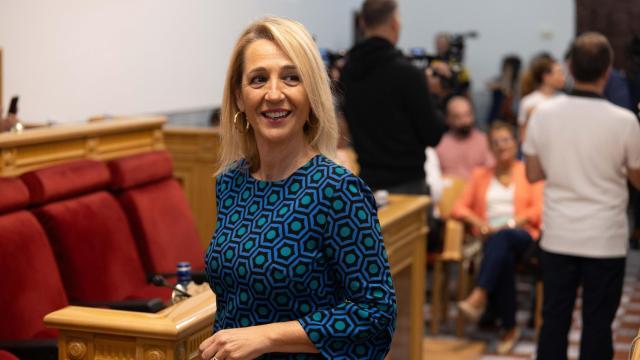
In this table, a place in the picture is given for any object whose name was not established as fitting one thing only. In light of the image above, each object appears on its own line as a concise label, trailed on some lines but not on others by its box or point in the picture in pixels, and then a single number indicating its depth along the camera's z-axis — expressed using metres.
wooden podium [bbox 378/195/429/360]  4.97
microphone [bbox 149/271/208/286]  4.23
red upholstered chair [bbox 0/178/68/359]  3.87
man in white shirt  4.17
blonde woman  1.99
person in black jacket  5.32
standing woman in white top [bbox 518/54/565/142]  7.79
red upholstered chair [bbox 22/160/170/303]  4.30
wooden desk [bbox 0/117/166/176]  4.32
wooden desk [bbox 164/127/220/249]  6.83
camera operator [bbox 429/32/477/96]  6.62
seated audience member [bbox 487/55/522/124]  10.90
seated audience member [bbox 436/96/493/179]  7.80
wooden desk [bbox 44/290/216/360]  3.03
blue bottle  3.74
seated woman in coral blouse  6.23
